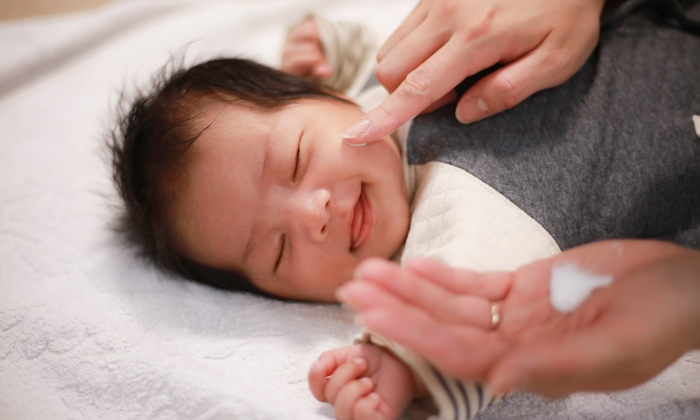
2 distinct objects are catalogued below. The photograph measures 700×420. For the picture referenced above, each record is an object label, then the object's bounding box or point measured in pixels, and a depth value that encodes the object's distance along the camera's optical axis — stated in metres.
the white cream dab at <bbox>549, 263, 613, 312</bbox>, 0.41
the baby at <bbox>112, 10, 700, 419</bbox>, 0.49
